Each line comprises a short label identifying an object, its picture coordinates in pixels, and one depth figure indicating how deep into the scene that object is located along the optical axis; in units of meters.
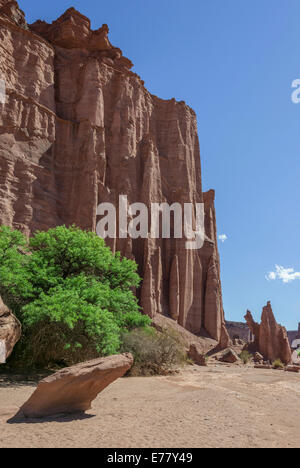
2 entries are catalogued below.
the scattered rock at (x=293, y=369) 31.20
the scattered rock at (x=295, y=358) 45.55
